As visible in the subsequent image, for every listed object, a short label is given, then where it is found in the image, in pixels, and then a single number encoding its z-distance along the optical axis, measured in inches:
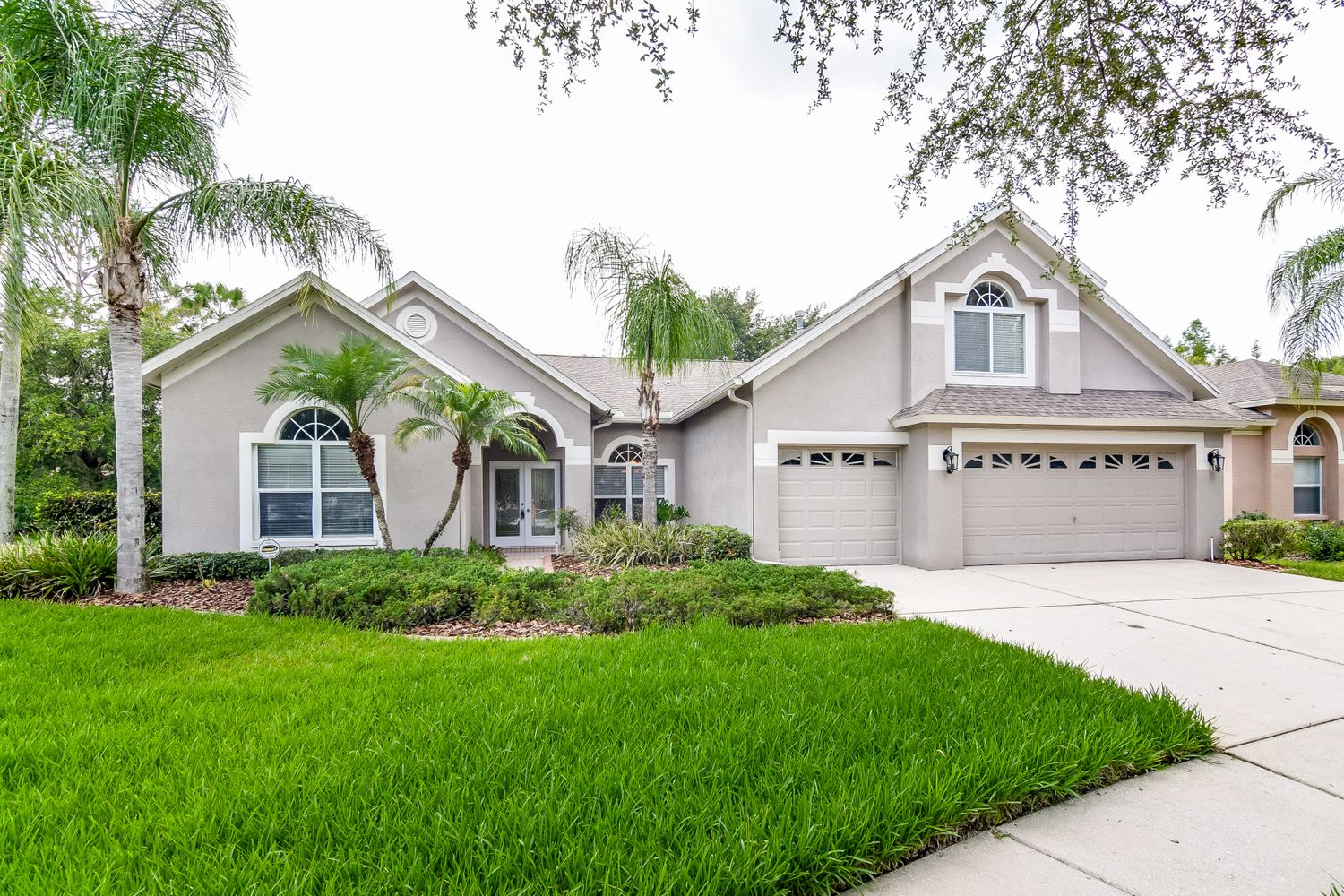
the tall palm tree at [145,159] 308.5
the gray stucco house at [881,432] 422.6
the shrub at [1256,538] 503.5
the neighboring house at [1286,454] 631.8
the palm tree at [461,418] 393.7
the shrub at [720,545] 455.8
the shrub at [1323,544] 512.4
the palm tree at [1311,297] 465.1
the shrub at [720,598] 277.0
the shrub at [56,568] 328.8
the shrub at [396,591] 283.7
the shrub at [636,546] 451.8
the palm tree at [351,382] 369.4
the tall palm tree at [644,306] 458.9
